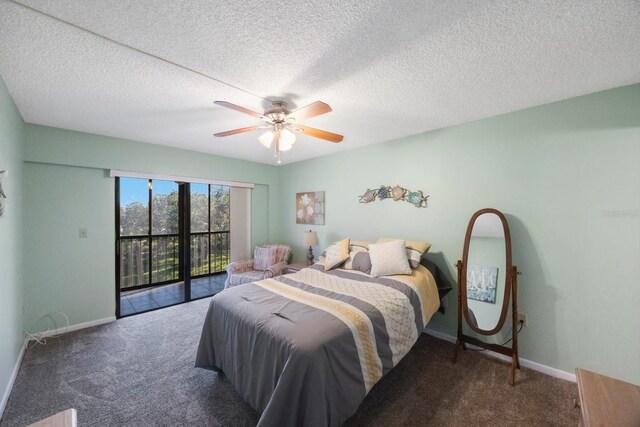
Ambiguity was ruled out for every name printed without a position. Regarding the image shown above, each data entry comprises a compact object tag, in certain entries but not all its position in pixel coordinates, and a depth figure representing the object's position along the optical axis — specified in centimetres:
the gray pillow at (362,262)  278
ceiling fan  210
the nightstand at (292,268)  375
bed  136
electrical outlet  232
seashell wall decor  300
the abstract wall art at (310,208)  417
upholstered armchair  380
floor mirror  229
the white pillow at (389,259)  255
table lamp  402
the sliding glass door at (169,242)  414
